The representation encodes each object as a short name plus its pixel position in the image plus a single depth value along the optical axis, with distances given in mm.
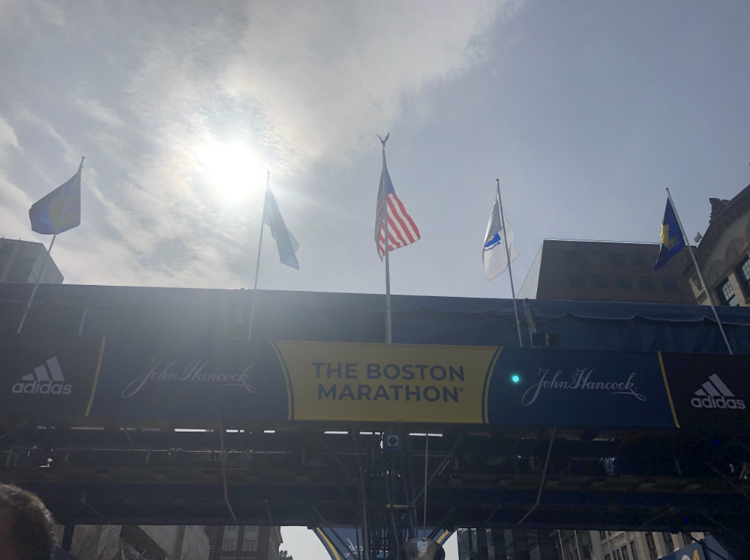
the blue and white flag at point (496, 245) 14156
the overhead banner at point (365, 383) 9648
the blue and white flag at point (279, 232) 13680
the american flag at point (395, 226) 13633
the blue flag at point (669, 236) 14469
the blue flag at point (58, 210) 12953
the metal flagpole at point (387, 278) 11617
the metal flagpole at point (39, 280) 11297
